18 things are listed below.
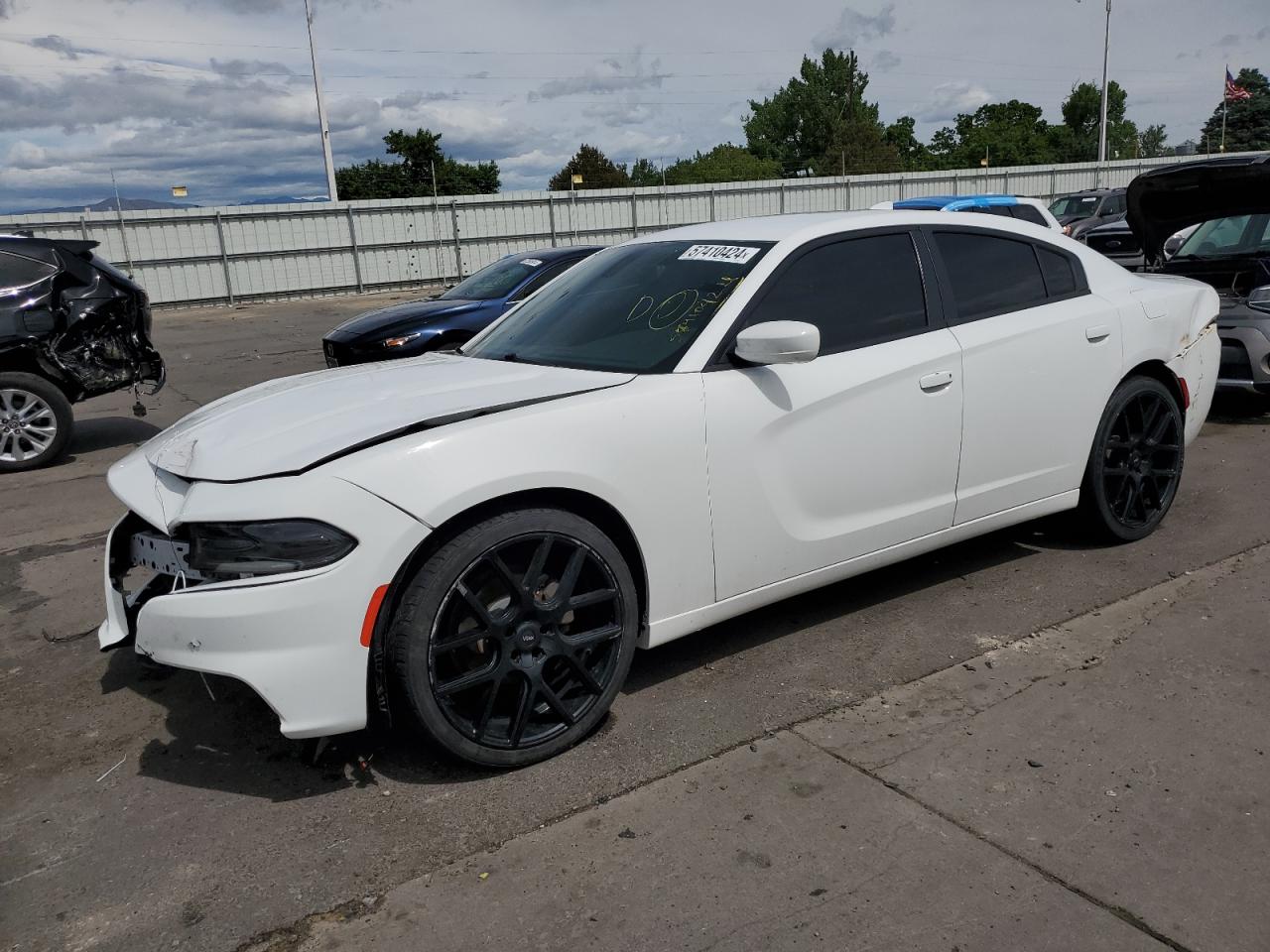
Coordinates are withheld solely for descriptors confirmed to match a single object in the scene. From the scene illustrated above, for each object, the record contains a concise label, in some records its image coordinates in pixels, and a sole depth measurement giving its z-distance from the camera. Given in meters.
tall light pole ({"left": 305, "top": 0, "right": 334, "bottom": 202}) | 31.69
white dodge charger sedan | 2.81
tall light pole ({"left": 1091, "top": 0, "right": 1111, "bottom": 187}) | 40.19
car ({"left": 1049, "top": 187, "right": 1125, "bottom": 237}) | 20.48
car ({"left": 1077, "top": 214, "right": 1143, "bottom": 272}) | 15.80
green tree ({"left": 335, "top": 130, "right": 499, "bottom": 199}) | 61.75
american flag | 39.75
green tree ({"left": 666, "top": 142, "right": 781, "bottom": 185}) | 79.00
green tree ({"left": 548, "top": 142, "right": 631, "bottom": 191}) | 81.50
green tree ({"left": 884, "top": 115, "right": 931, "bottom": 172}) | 95.63
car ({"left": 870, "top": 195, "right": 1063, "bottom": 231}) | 11.80
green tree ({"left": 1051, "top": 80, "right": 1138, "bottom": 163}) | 79.06
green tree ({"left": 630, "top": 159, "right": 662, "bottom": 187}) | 91.00
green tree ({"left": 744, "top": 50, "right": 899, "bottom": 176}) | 76.44
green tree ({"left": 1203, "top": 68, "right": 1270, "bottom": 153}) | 79.38
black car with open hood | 7.33
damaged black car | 8.05
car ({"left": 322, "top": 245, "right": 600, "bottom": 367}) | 8.95
